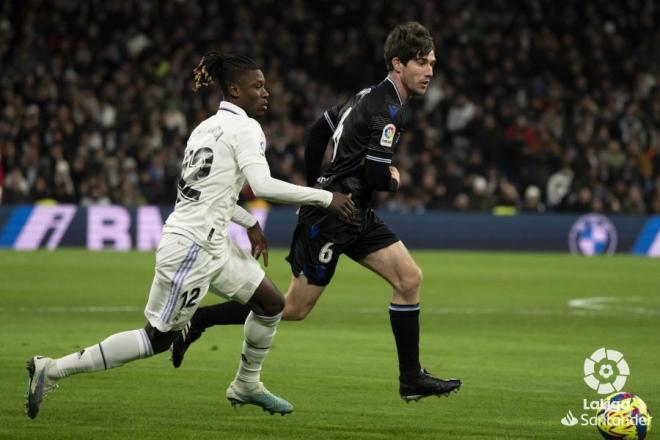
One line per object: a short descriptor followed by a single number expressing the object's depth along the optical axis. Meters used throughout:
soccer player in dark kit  16.42
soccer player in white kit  14.02
